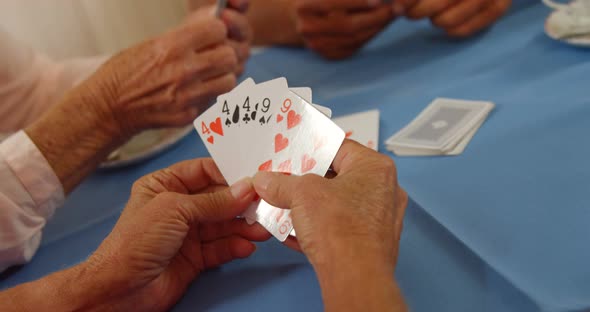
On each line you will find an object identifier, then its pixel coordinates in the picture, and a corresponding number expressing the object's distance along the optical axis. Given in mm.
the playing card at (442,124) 997
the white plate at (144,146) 1267
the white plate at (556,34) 1183
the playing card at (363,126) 1081
